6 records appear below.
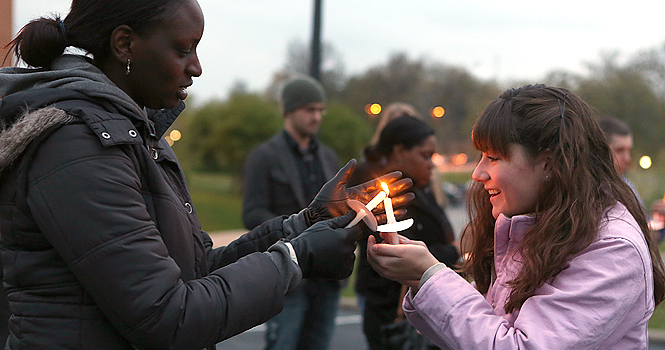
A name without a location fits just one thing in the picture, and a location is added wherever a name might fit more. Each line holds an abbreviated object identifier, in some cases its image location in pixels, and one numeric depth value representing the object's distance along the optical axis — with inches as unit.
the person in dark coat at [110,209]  52.0
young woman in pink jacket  61.2
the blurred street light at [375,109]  195.5
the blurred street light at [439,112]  222.8
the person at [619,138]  166.6
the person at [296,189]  155.9
